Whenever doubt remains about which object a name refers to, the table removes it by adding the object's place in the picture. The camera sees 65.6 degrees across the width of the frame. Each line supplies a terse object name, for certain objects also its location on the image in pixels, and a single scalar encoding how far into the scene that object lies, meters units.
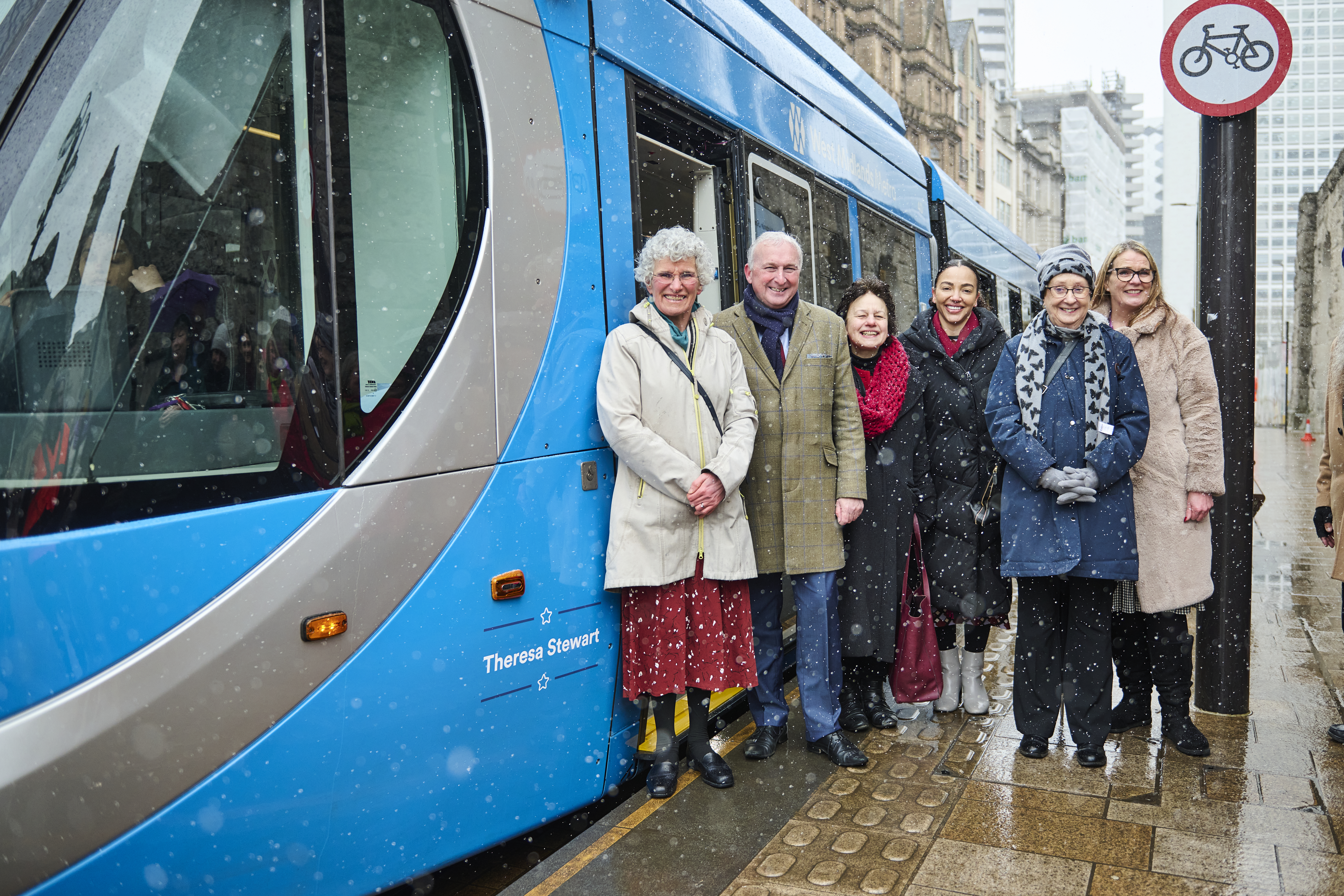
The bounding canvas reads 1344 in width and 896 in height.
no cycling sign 4.52
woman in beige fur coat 4.00
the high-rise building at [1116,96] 168.62
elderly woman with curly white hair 3.52
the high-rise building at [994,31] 101.06
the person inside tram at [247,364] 2.54
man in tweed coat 4.10
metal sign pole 4.52
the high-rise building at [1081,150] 120.56
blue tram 2.33
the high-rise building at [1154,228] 191.12
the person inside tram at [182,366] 2.46
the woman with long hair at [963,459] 4.43
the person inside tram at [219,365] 2.50
